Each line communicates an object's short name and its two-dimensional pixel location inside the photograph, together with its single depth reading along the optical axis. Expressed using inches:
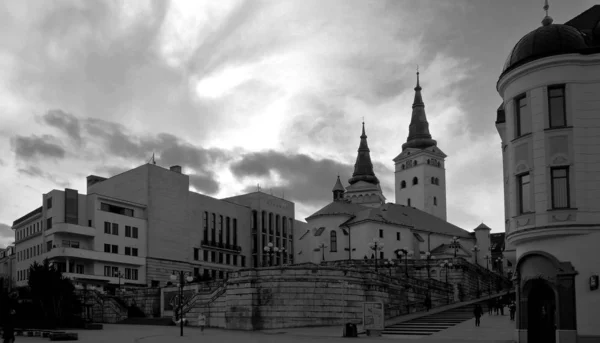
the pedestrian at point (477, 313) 1658.5
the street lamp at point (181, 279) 1664.1
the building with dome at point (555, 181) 1027.9
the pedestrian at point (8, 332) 1078.4
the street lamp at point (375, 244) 2513.3
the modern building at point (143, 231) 3491.6
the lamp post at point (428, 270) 2836.6
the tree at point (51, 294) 2001.7
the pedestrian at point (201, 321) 1766.7
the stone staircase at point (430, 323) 1633.9
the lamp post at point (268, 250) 2391.9
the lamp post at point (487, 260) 4131.2
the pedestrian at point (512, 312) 1791.6
